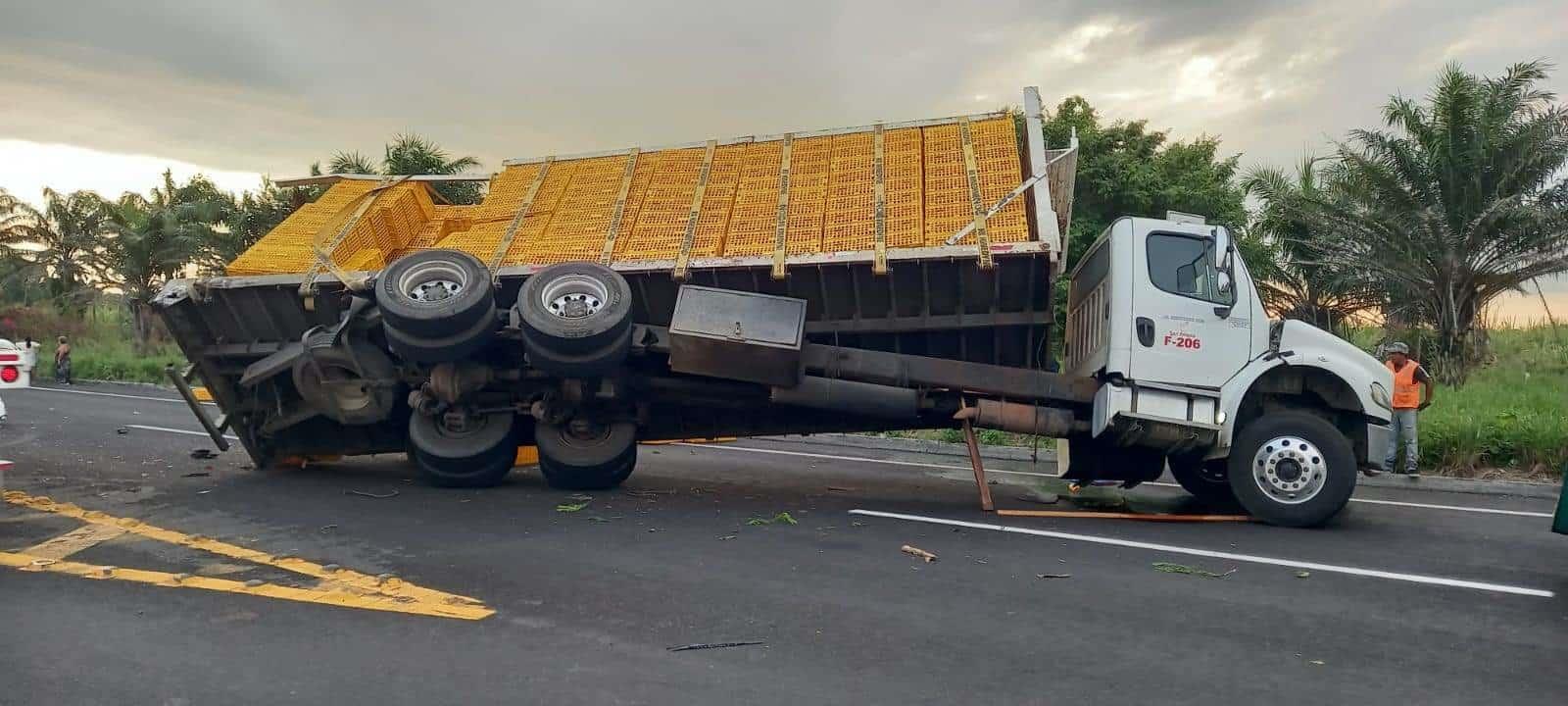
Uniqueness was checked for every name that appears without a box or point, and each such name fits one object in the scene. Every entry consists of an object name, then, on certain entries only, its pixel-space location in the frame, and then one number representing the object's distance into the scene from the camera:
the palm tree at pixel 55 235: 35.56
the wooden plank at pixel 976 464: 8.35
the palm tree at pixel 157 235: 29.05
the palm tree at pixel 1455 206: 14.84
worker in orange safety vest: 10.77
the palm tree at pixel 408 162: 22.53
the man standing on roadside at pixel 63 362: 26.86
